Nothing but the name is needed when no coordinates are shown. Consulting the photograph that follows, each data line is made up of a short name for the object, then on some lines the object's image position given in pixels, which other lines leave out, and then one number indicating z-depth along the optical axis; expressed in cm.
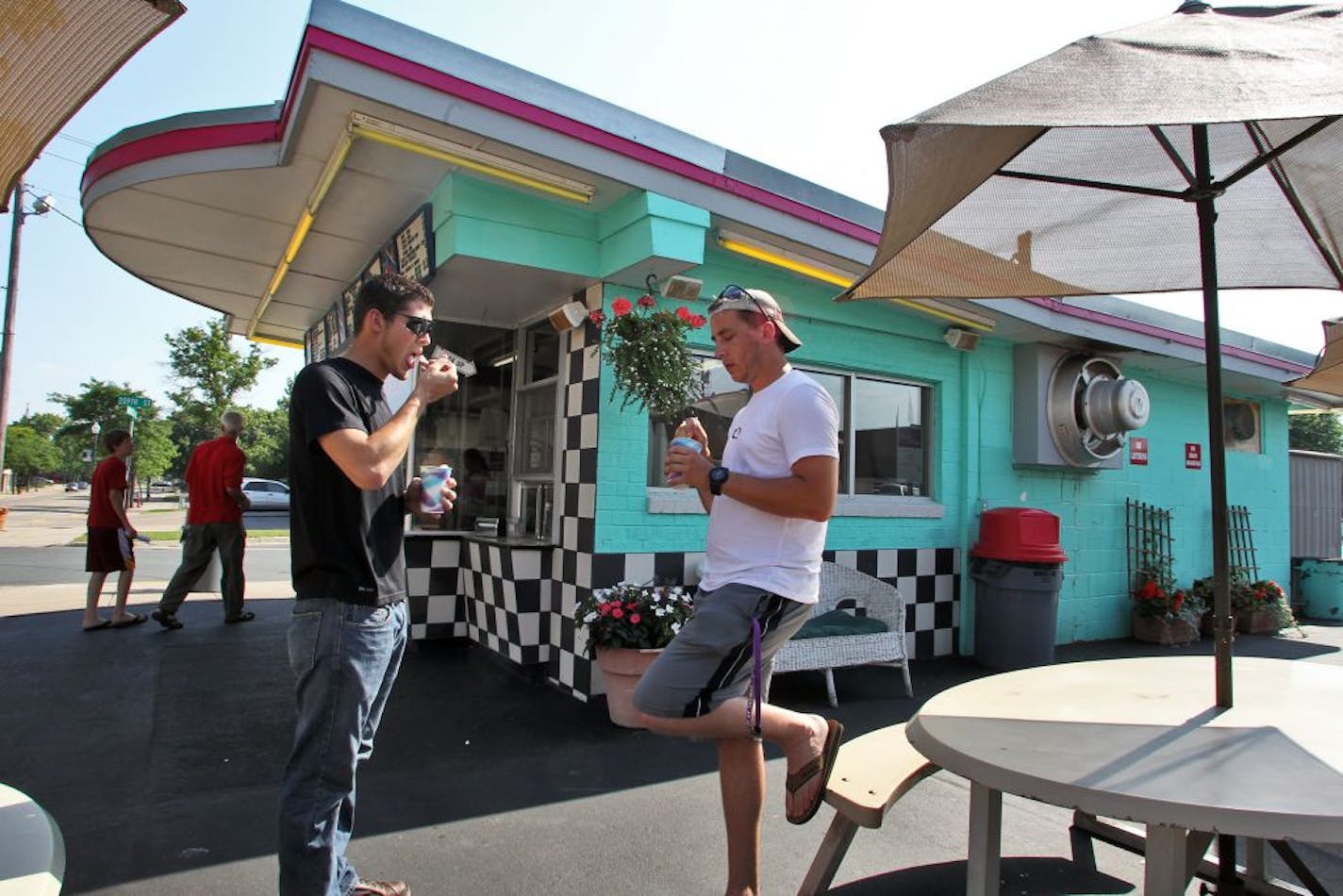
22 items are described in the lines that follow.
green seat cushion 458
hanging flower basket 389
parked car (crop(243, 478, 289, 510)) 2581
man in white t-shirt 199
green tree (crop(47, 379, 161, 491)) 3184
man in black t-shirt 173
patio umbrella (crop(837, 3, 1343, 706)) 136
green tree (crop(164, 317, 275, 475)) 2422
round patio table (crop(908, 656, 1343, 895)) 130
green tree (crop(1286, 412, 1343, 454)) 4344
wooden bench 194
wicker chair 434
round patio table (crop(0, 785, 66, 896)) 164
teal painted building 366
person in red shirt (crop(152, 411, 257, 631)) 610
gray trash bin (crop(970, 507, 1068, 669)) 543
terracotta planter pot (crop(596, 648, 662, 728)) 376
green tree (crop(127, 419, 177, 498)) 2897
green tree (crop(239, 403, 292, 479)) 4241
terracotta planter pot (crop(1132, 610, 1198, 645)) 679
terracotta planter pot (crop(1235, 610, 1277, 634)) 755
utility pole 1473
